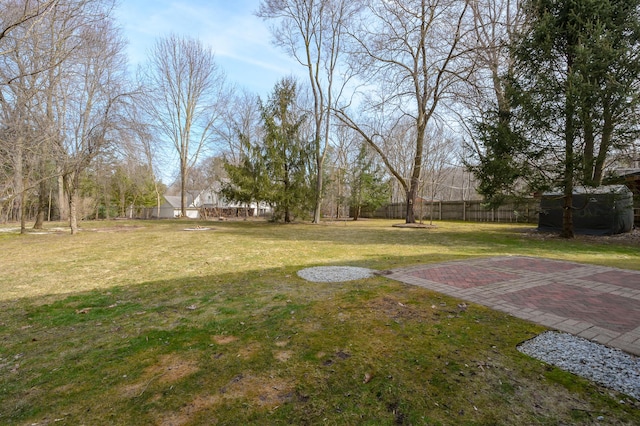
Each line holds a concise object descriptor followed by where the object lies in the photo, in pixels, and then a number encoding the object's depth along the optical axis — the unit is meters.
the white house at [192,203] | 43.16
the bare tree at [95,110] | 11.11
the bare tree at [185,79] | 23.55
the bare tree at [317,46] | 17.08
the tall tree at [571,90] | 8.53
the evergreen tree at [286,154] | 16.41
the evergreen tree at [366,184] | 24.84
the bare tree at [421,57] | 13.91
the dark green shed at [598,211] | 10.12
